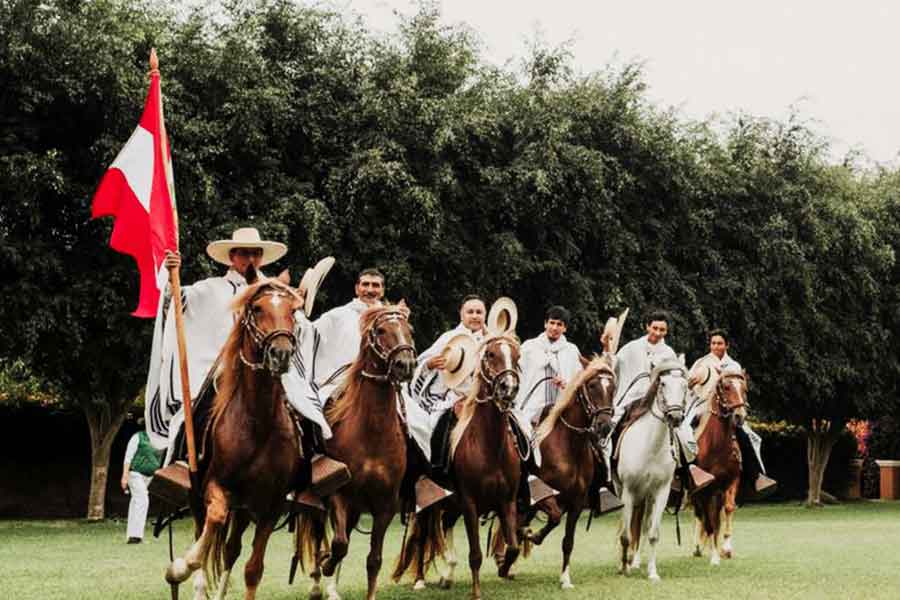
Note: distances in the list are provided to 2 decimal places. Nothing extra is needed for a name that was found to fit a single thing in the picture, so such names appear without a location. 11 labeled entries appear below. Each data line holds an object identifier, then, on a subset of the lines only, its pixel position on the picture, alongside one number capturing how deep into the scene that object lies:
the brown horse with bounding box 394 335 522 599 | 12.48
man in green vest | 21.56
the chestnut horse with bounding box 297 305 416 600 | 11.27
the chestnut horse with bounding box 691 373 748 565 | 18.12
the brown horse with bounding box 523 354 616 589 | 14.70
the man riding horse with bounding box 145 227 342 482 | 11.09
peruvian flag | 11.43
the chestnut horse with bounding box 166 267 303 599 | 9.72
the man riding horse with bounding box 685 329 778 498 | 19.09
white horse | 15.45
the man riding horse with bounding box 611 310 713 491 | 16.85
